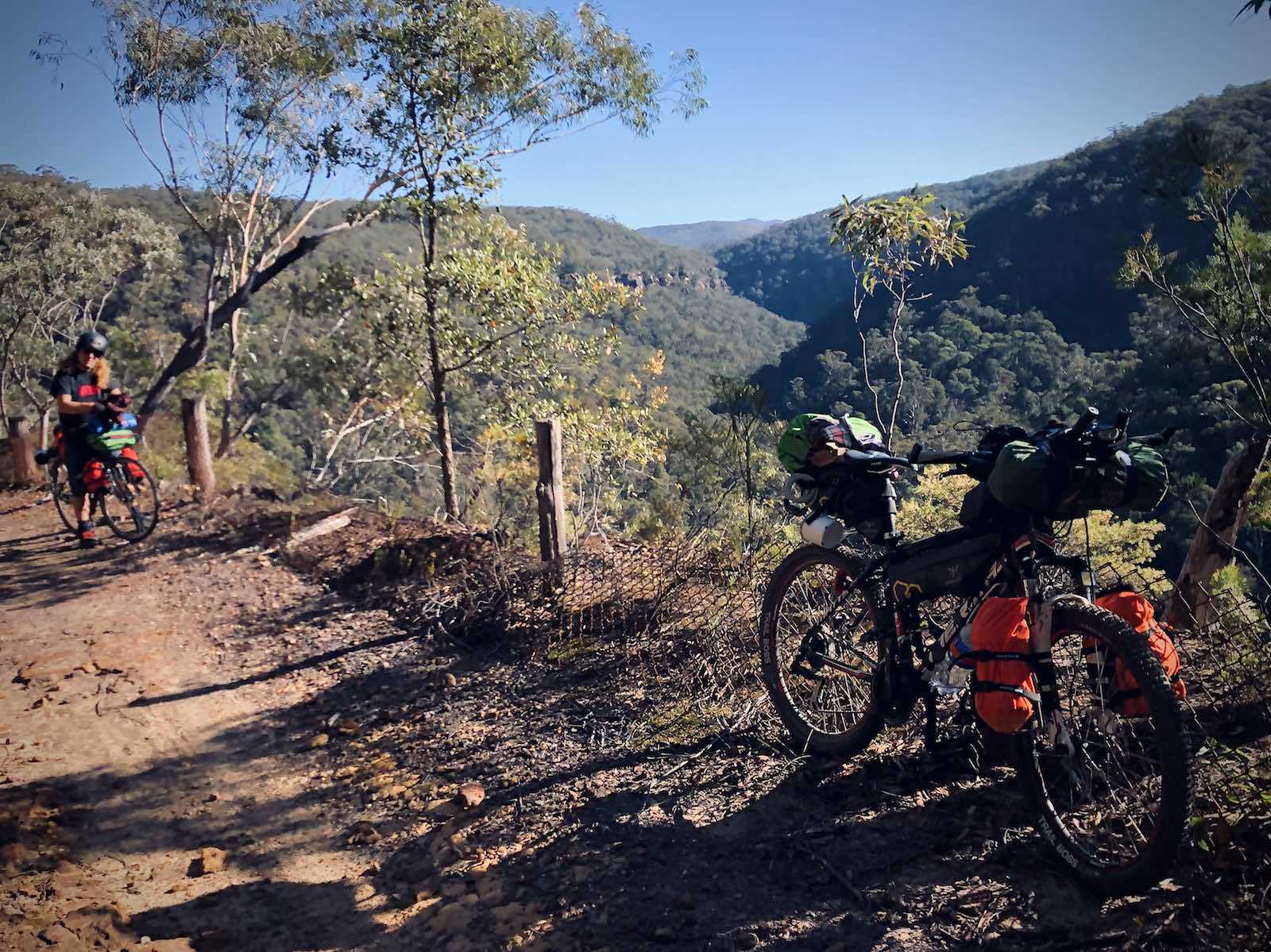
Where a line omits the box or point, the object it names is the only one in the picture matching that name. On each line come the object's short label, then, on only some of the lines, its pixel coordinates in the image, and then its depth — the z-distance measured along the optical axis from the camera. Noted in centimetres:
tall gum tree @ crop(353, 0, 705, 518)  791
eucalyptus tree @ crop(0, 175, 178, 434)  1739
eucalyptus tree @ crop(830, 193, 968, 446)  638
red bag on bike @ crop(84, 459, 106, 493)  725
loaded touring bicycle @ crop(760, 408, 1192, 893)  211
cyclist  689
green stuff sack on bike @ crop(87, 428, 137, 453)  704
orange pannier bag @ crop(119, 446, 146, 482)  728
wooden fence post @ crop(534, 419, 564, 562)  509
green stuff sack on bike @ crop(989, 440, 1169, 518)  211
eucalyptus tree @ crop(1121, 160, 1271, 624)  460
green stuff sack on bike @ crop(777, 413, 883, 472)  309
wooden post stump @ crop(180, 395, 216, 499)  897
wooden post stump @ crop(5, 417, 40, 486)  1084
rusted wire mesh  231
